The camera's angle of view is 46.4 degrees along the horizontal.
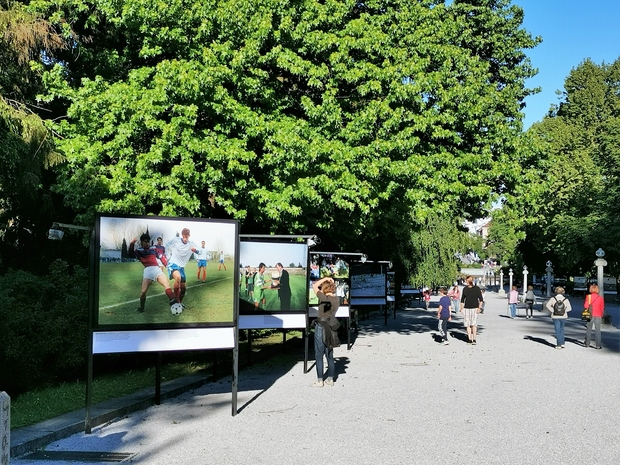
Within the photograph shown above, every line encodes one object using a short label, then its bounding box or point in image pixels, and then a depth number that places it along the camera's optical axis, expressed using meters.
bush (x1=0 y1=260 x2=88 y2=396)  11.09
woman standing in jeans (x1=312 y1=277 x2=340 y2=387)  13.19
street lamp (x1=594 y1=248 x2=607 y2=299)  22.70
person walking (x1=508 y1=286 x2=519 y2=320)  36.47
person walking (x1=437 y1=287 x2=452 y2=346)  22.08
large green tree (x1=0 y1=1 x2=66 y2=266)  12.98
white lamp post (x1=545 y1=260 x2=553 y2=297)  58.60
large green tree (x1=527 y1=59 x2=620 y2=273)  52.84
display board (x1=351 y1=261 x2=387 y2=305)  23.50
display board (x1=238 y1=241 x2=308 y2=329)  13.38
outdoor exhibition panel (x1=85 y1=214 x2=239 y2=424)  9.35
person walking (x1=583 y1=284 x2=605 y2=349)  20.33
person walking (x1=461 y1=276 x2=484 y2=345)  21.45
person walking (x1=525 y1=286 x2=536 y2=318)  36.12
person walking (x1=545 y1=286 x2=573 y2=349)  20.27
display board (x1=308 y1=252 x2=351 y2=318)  17.40
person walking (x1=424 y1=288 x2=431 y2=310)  47.17
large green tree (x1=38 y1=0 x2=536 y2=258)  15.36
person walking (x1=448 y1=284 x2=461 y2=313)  34.32
